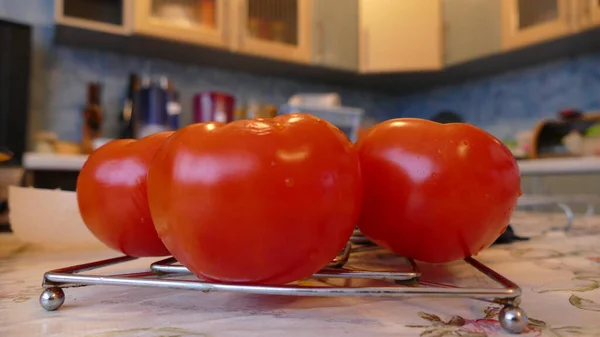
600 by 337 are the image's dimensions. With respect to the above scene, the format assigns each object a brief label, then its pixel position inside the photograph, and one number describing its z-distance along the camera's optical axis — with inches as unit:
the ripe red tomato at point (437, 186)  10.8
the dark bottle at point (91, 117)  74.7
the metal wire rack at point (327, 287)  8.5
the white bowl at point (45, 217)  16.7
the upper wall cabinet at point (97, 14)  65.1
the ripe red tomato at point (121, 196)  11.8
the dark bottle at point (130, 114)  76.6
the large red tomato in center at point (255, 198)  8.7
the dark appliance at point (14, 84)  60.4
